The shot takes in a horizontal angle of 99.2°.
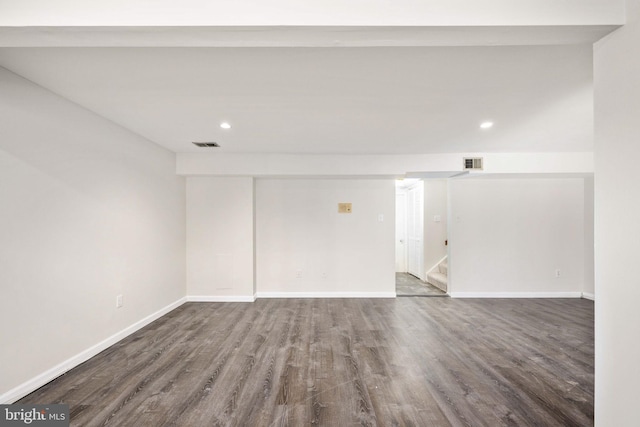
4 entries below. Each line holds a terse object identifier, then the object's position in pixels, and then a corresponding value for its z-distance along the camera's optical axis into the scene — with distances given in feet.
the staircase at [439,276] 17.81
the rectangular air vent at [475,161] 14.33
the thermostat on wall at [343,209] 16.15
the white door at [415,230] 20.96
